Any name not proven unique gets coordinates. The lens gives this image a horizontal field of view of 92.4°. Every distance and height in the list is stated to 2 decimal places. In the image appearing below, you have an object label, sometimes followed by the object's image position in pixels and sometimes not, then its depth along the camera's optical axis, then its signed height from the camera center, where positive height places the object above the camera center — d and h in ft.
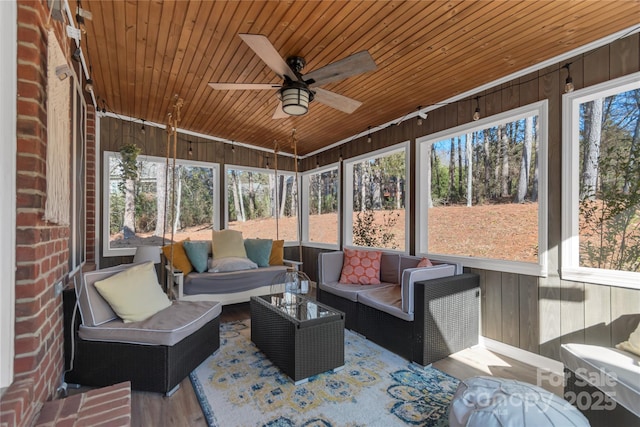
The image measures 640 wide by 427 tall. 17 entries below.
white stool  4.87 -3.24
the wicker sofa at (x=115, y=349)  7.36 -3.28
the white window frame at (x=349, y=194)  15.05 +1.12
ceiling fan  7.03 +3.55
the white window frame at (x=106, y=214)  14.87 -0.05
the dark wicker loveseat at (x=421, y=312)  8.89 -3.13
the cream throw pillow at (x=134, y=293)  7.80 -2.13
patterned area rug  6.57 -4.39
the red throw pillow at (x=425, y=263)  10.85 -1.76
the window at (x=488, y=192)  9.55 +0.77
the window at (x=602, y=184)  7.79 +0.80
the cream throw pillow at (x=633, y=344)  6.28 -2.74
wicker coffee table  7.89 -3.39
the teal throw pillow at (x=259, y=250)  15.96 -1.93
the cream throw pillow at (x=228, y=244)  15.24 -1.57
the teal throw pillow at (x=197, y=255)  14.11 -1.91
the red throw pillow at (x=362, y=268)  12.77 -2.32
